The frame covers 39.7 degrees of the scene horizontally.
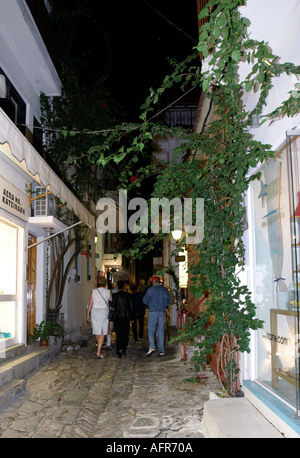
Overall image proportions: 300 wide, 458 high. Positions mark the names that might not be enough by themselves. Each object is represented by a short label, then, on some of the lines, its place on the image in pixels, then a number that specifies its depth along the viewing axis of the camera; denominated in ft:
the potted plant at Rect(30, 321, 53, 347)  31.42
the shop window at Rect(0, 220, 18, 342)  27.63
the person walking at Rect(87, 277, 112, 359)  32.27
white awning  17.98
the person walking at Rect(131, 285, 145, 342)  42.68
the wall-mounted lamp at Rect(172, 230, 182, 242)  37.92
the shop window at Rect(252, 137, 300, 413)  13.01
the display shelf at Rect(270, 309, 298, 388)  13.65
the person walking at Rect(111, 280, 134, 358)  32.71
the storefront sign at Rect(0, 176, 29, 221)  24.12
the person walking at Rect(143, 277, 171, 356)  32.91
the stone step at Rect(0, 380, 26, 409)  19.14
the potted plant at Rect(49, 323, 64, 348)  32.79
